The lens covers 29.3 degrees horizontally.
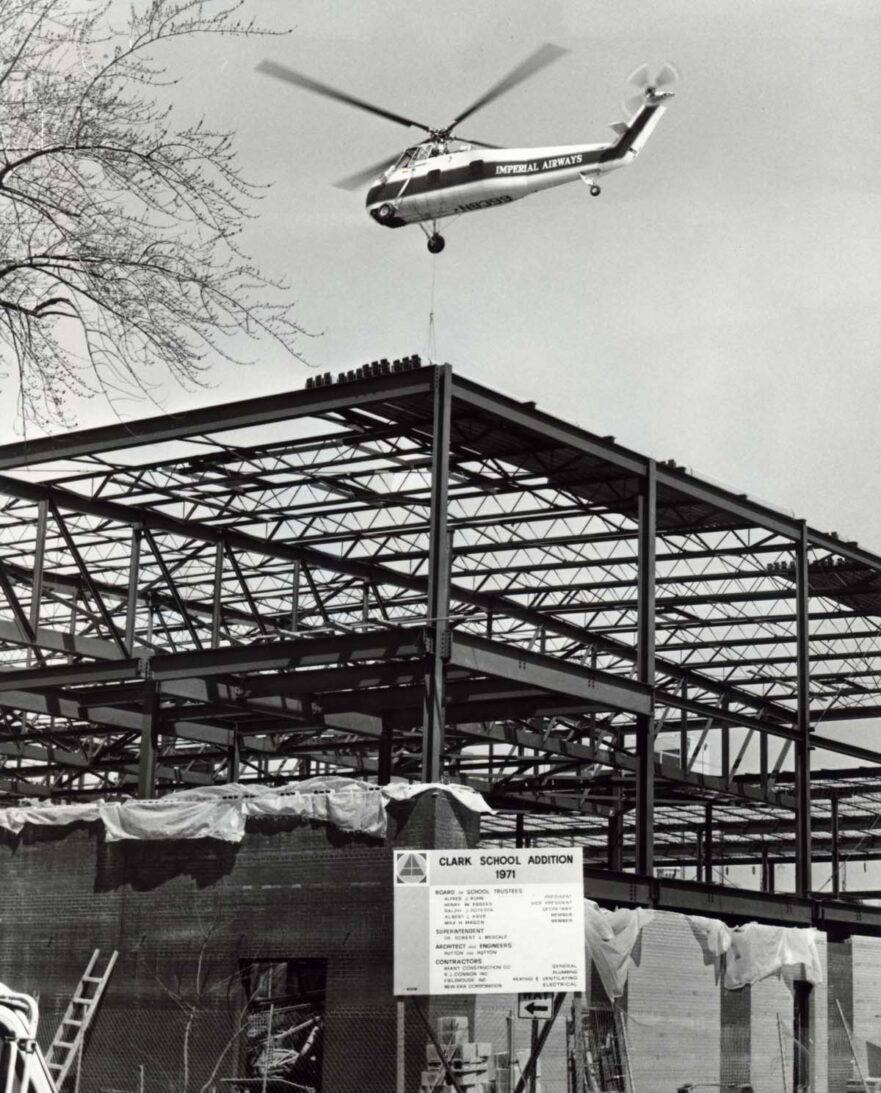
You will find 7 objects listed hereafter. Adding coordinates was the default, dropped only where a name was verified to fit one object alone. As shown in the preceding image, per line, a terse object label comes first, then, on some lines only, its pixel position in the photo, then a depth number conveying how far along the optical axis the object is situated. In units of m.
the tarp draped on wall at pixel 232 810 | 25.30
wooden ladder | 26.27
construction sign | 19.25
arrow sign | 19.20
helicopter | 45.53
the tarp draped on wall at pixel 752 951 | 31.03
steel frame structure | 31.89
